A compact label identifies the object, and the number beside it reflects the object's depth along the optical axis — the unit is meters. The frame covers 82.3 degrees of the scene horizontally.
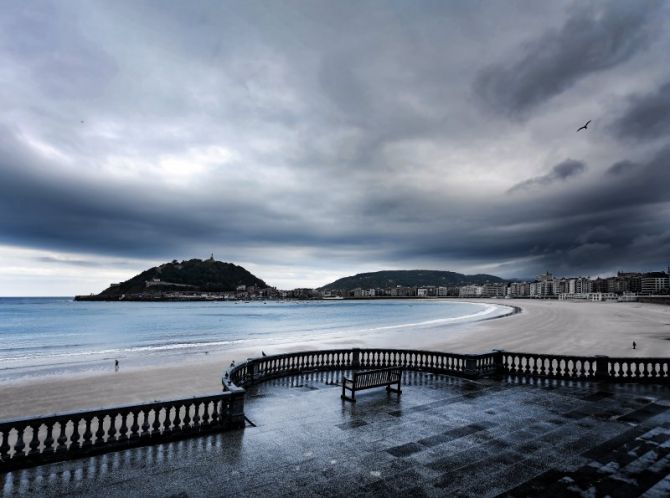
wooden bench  11.99
